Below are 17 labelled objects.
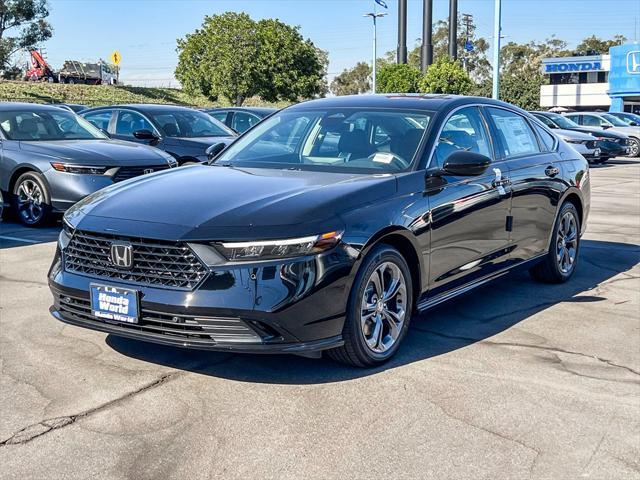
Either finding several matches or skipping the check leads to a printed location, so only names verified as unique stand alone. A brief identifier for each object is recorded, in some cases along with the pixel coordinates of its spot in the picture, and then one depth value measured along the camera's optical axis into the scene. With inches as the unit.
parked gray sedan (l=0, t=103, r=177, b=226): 384.5
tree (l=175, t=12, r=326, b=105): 2106.3
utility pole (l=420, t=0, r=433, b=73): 1830.7
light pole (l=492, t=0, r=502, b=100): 1143.0
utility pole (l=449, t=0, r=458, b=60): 1847.9
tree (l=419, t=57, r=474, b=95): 1704.0
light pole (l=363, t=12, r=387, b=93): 2218.6
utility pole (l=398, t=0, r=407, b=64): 1939.0
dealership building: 3070.9
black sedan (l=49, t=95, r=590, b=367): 166.7
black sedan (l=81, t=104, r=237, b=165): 497.0
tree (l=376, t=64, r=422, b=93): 1758.1
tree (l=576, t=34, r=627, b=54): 3855.8
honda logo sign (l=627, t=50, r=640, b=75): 2269.9
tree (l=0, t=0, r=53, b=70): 2162.9
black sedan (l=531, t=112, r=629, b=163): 984.3
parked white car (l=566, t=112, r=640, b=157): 1156.5
